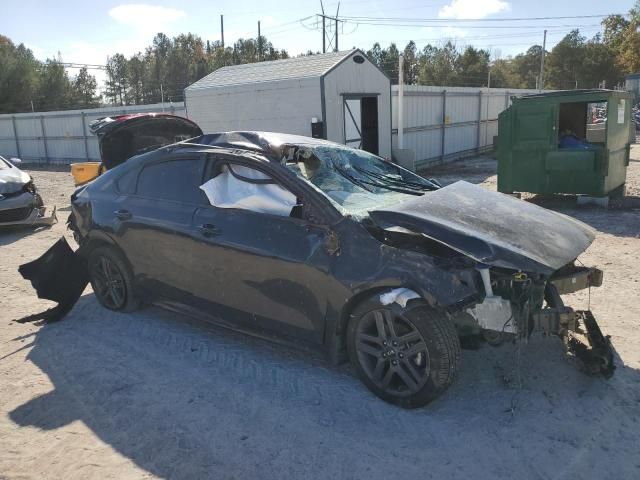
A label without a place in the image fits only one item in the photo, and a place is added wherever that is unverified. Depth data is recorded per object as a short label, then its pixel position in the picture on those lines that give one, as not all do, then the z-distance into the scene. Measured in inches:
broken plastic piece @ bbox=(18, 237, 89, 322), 190.2
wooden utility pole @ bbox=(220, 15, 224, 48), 2231.8
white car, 341.4
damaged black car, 123.8
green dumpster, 363.3
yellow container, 471.5
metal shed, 486.9
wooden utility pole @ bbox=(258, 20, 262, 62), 2064.5
